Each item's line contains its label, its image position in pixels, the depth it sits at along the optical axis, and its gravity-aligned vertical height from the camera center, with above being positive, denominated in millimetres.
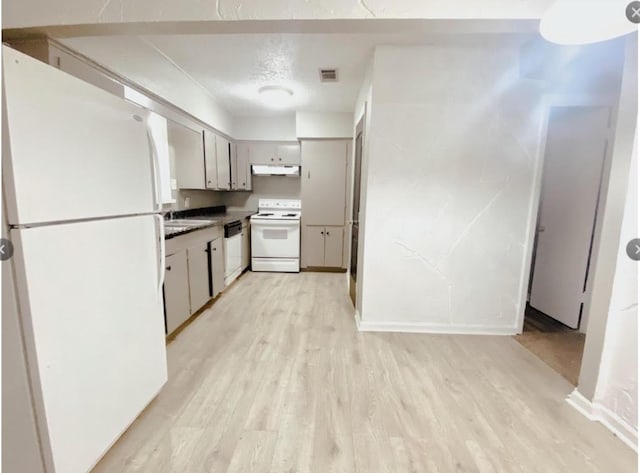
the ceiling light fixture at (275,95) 3387 +1261
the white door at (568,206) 2604 -53
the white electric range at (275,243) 4477 -742
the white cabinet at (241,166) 4773 +498
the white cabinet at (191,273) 2365 -746
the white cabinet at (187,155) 2988 +450
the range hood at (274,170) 4855 +444
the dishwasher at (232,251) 3638 -742
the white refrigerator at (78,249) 968 -228
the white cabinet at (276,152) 4785 +731
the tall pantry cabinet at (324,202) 4445 -84
